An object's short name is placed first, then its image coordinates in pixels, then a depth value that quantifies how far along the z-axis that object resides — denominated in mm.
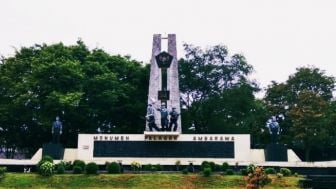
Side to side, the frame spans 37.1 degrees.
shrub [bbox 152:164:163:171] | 27672
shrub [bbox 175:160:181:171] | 29016
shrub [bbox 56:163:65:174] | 24750
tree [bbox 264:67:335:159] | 37750
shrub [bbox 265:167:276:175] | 25047
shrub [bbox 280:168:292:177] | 25064
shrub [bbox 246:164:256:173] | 24359
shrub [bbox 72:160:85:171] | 26078
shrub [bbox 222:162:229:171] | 26872
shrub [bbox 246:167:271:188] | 19656
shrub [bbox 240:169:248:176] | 24634
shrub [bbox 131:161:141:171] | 27864
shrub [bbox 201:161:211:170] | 26819
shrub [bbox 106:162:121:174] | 25438
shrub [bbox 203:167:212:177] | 23852
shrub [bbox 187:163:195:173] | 27019
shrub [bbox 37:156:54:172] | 24750
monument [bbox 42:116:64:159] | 30234
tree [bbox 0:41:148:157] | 35125
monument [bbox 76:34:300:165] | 29797
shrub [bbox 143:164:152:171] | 27481
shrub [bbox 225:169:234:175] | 24875
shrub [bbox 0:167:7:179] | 23145
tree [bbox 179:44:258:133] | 40344
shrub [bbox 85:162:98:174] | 24344
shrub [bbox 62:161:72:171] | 26455
